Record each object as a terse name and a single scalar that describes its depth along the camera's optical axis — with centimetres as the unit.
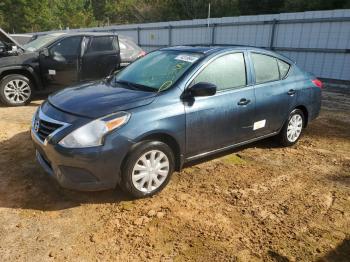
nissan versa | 320
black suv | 709
